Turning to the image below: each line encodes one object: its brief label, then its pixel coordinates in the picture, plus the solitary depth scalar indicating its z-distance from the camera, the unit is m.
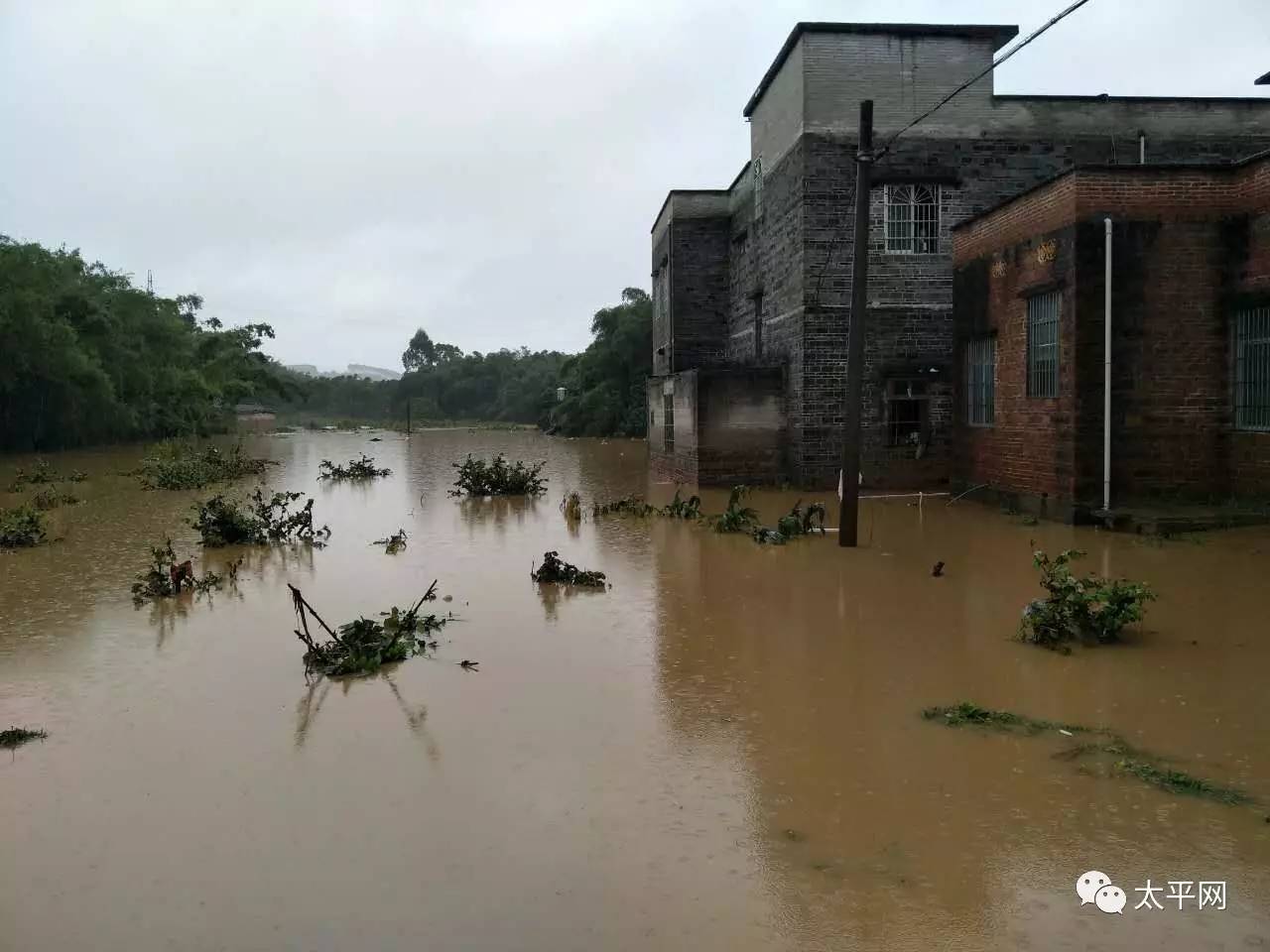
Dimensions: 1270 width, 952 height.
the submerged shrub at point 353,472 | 26.59
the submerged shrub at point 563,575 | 10.55
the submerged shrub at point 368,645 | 7.31
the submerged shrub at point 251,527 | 13.88
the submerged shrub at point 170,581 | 9.98
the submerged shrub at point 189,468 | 23.19
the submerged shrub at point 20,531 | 13.27
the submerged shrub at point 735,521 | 14.34
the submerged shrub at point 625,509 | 16.98
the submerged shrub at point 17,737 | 5.78
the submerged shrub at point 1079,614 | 7.62
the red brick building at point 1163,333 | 13.53
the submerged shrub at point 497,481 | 20.97
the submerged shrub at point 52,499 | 18.28
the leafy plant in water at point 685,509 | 16.12
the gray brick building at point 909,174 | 19.45
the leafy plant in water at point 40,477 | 23.78
